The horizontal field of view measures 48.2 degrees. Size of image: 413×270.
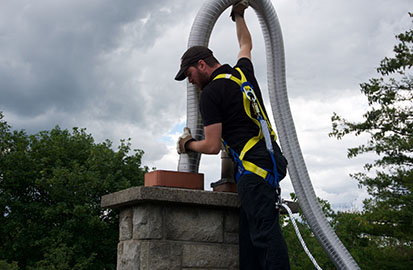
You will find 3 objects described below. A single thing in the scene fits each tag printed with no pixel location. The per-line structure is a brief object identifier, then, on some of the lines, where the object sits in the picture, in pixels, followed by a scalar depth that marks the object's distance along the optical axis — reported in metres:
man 3.12
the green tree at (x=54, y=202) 21.72
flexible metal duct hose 3.96
